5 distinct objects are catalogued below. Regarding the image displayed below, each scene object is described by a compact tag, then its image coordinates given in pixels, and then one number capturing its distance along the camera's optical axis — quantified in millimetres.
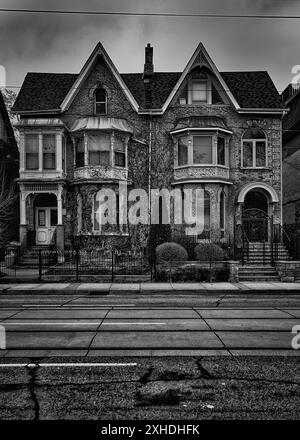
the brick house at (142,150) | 25547
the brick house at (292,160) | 29531
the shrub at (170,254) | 20109
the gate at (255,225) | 26094
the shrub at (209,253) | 20719
